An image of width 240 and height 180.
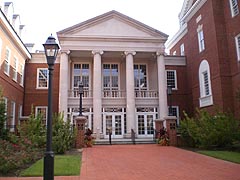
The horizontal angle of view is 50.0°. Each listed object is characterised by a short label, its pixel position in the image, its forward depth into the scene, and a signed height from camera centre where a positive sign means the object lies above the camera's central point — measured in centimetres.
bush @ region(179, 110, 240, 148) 1481 -15
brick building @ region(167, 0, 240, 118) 1923 +609
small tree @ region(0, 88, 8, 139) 1594 +52
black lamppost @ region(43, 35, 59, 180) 581 +49
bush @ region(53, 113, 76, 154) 1307 -29
